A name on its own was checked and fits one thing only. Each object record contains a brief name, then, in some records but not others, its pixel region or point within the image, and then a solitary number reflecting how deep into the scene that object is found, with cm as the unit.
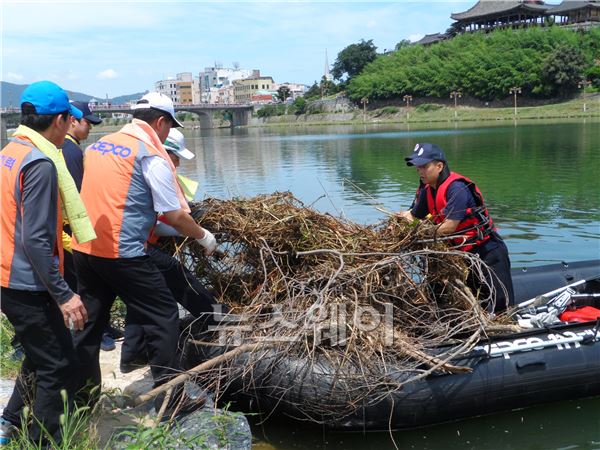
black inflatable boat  438
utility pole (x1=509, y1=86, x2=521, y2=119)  6975
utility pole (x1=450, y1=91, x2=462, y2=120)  7700
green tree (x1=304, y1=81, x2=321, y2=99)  11299
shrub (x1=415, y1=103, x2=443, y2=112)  7869
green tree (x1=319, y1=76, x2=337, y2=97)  10852
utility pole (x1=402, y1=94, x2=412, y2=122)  8239
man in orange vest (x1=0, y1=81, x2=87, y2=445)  303
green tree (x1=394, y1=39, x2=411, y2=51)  13394
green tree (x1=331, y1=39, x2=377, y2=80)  10944
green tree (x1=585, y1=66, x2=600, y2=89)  6612
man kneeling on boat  500
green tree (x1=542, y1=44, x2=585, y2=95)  6531
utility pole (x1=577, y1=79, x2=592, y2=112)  6502
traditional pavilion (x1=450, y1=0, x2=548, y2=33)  8844
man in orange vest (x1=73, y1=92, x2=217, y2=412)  368
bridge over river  9031
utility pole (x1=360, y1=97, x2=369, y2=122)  8638
